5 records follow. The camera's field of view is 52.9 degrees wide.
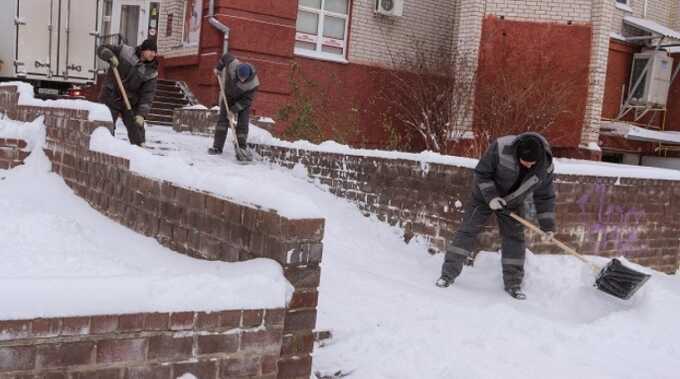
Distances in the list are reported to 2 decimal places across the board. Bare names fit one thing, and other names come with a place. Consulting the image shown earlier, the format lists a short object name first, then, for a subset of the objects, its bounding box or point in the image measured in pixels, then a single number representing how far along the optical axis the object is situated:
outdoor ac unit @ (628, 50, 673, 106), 15.55
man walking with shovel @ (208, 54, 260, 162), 9.05
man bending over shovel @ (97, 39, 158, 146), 7.67
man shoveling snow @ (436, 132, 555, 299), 5.72
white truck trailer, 12.47
